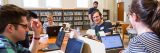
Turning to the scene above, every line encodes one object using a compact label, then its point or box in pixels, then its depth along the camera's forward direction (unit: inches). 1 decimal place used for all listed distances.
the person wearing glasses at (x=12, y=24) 35.1
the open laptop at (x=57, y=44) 67.9
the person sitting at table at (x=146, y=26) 29.2
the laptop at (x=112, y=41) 62.8
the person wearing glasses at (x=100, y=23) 102.6
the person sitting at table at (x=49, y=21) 123.3
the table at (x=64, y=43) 57.6
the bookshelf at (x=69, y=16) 262.3
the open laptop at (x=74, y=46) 43.8
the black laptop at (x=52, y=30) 98.7
